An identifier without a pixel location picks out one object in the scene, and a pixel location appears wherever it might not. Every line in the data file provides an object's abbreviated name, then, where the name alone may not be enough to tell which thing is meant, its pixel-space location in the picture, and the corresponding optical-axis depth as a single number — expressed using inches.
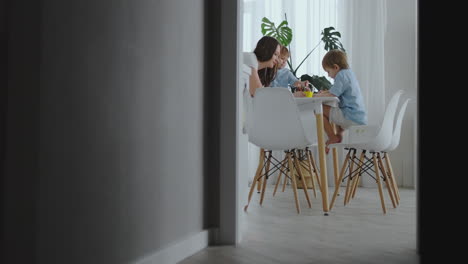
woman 125.7
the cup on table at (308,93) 144.9
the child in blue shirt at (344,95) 147.6
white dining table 113.6
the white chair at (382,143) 119.2
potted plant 191.0
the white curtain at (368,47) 197.2
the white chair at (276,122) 112.8
